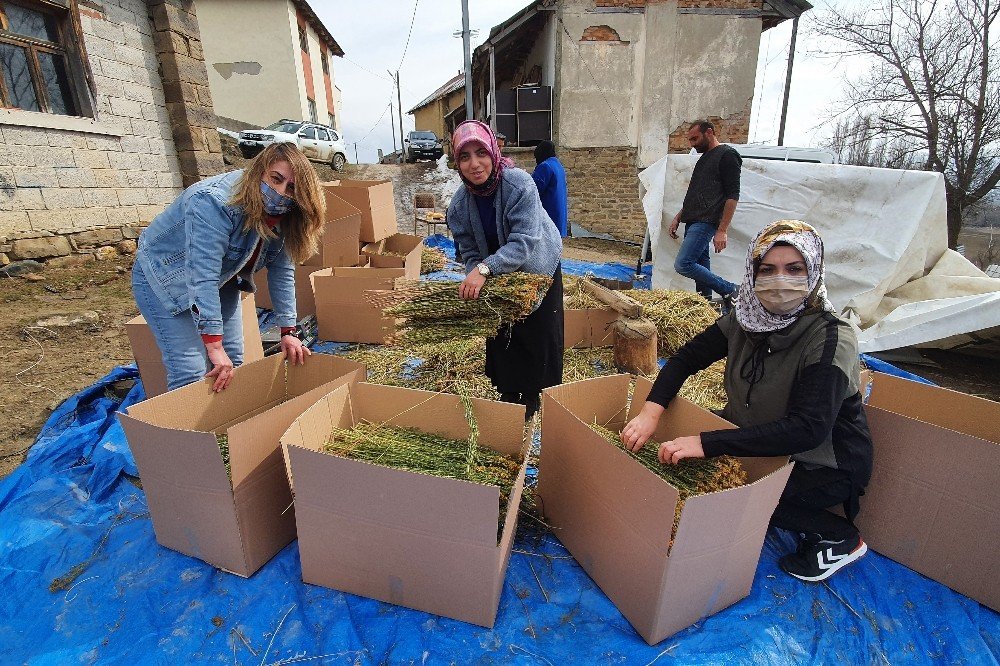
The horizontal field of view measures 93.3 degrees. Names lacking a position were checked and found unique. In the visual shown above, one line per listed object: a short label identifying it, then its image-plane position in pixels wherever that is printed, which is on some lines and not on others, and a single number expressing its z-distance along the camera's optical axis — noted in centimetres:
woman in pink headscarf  209
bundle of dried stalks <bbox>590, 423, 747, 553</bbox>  164
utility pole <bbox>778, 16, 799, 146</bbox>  1348
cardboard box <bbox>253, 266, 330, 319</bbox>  442
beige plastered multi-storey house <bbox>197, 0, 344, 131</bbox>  1775
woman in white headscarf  159
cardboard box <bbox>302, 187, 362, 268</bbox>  472
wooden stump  365
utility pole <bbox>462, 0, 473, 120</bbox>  1105
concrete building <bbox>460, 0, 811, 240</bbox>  1071
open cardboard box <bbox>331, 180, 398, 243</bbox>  527
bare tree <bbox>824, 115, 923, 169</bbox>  1257
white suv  1334
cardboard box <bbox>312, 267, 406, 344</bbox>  395
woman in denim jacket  191
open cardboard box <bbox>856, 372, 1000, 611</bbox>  166
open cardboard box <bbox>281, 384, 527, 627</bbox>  145
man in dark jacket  433
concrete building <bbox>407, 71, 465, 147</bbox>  2530
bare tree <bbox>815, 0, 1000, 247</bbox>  1085
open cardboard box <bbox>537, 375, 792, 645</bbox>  143
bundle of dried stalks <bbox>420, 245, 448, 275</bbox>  624
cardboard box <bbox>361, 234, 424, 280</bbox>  514
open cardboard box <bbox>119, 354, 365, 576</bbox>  159
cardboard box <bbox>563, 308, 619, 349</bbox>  411
